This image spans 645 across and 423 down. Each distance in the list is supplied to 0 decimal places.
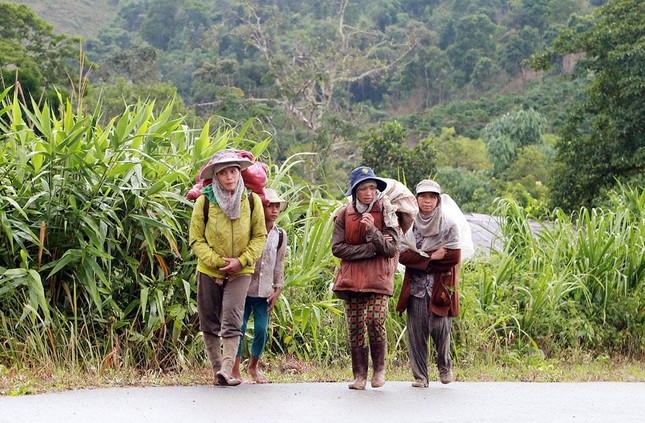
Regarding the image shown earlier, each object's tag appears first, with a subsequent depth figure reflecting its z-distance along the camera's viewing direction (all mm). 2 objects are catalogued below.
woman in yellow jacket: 14859
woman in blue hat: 15430
